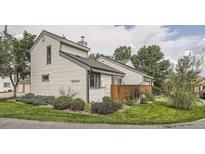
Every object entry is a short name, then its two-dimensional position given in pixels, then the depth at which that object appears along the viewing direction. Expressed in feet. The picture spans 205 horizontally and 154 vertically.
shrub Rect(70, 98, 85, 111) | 22.50
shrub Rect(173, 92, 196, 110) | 23.83
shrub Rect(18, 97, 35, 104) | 25.04
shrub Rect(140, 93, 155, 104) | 28.48
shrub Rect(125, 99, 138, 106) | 26.15
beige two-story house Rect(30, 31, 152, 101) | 25.31
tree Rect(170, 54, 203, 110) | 23.23
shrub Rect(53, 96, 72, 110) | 22.65
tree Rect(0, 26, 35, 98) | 27.75
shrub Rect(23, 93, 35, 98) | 26.62
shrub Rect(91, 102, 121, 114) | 20.53
